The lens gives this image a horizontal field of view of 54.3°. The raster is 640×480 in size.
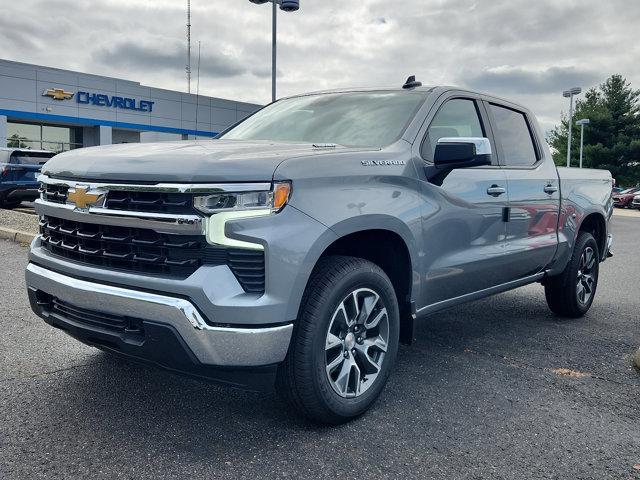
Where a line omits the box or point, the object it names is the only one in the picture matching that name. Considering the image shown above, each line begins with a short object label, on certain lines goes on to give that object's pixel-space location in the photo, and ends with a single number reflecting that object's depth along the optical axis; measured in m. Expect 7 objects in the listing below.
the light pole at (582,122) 40.53
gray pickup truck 2.65
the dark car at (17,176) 13.75
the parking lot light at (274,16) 14.30
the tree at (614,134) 45.75
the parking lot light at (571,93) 36.31
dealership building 31.64
